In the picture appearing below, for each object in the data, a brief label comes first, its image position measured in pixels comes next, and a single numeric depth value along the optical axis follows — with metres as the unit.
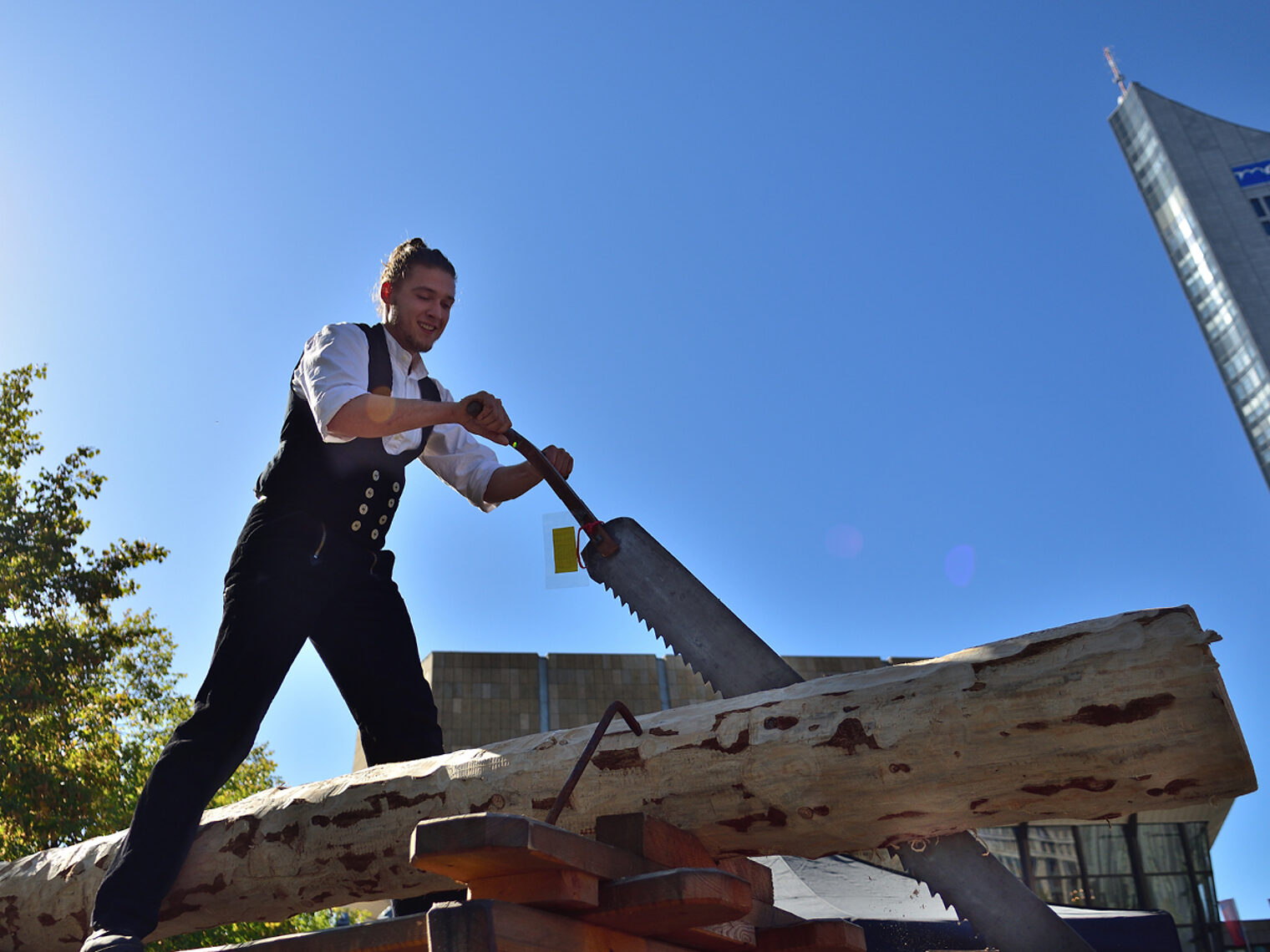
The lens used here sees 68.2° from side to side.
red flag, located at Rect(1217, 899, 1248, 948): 23.98
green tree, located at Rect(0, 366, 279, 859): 10.05
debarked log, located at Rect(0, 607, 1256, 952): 1.96
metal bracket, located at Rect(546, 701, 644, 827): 2.08
